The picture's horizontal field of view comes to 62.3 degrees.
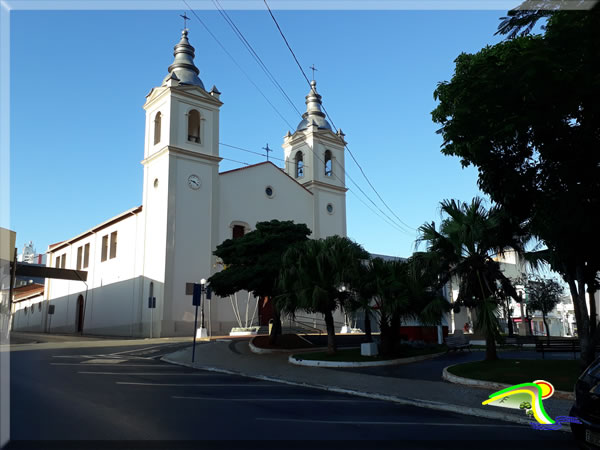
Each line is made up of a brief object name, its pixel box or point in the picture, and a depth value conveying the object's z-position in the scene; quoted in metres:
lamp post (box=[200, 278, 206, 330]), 28.73
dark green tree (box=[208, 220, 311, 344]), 20.20
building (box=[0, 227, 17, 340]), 33.63
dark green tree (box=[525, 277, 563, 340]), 43.97
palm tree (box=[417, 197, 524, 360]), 13.92
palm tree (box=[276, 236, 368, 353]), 17.17
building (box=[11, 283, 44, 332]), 55.11
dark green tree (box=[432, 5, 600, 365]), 8.51
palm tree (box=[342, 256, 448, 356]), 14.73
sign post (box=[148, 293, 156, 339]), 29.42
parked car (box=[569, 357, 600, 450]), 5.51
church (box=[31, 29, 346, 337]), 33.00
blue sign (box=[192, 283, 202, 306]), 17.36
